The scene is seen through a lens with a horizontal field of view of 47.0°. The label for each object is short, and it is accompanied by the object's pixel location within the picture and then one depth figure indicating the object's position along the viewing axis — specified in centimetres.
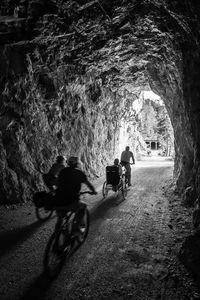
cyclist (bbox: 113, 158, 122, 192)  1119
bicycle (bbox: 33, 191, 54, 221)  578
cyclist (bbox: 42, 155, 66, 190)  876
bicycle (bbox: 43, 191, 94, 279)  496
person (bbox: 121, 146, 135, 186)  1352
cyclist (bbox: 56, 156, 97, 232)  557
